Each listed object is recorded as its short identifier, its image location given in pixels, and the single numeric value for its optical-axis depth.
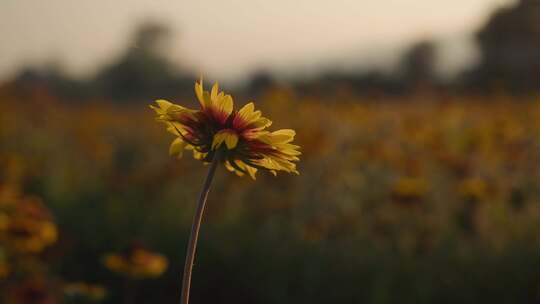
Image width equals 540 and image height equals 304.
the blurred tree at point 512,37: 17.28
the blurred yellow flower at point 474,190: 3.00
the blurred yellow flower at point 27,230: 2.08
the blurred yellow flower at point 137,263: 1.90
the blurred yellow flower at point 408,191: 2.87
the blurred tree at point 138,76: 17.08
